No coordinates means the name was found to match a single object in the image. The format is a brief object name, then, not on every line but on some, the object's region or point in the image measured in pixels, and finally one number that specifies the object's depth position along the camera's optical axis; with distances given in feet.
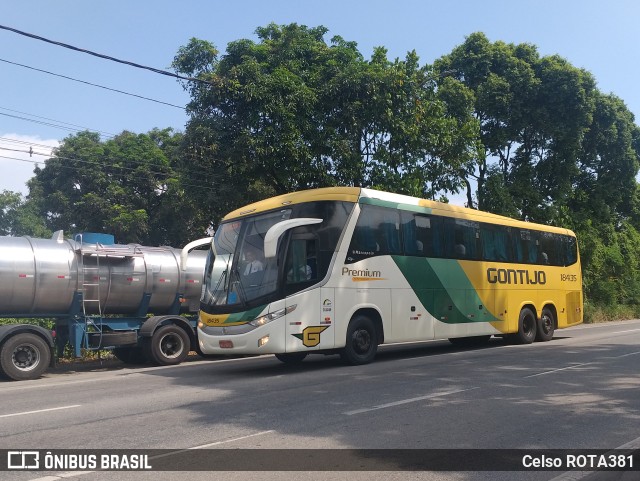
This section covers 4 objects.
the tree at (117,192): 105.09
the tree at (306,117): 60.85
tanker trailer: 44.21
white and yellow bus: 39.58
